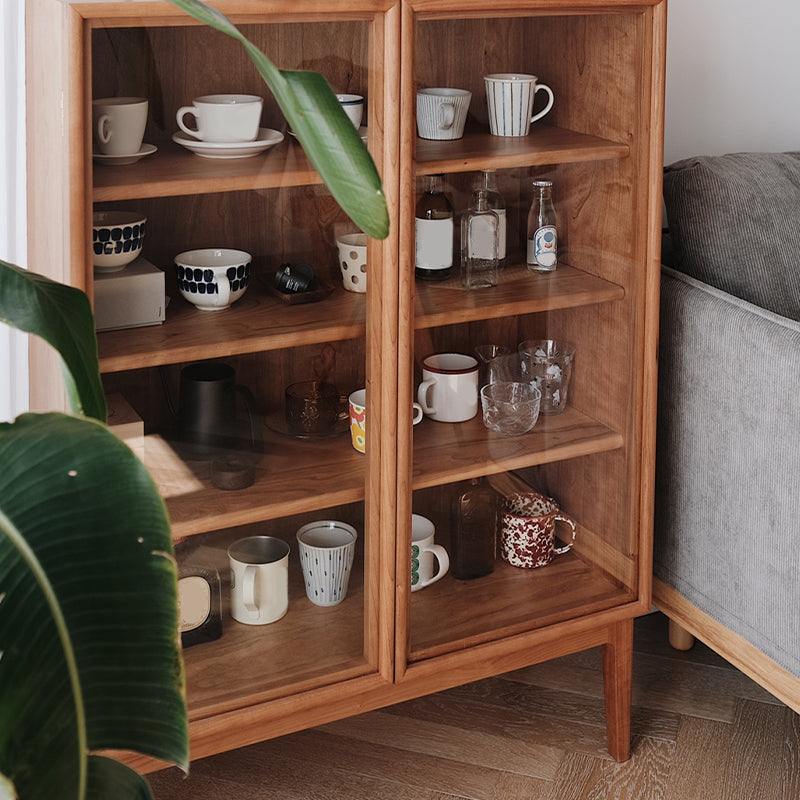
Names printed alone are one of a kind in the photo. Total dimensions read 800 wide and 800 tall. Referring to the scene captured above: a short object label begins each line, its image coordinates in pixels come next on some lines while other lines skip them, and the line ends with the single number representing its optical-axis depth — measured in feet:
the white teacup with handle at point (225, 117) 9.34
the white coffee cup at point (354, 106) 9.52
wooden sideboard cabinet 9.30
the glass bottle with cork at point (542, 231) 10.26
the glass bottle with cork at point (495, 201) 10.04
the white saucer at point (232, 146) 9.36
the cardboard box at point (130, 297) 9.39
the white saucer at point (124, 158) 9.13
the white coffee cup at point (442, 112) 9.73
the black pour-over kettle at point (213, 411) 9.72
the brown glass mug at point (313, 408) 9.97
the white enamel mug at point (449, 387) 10.23
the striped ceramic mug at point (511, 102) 9.98
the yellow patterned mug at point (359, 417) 10.07
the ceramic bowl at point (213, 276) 9.59
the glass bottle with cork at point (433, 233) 9.88
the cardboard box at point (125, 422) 9.55
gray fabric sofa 10.35
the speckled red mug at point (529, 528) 10.77
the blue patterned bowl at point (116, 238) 9.26
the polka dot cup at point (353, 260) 9.83
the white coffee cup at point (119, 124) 9.09
